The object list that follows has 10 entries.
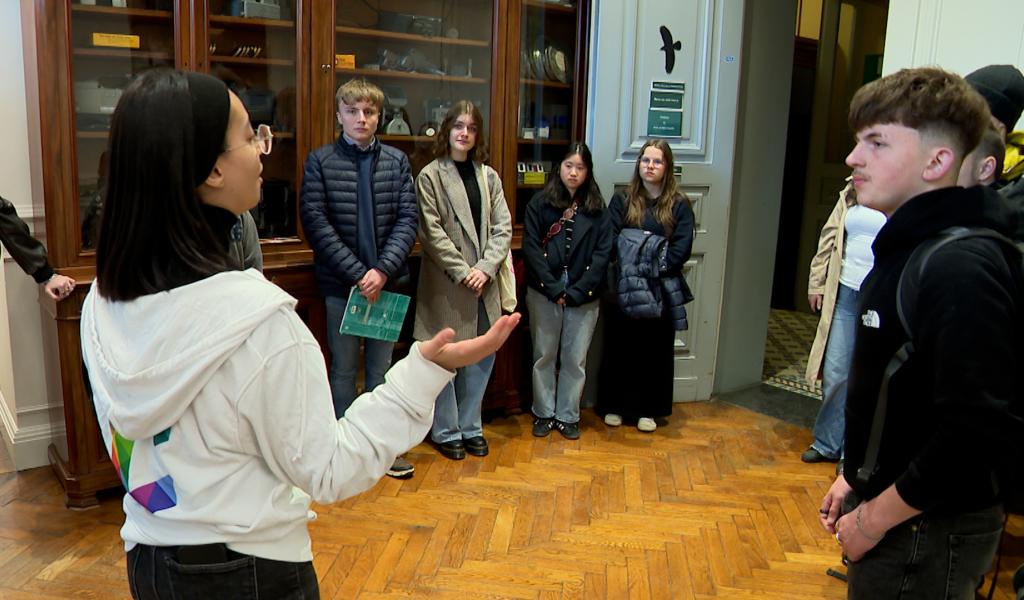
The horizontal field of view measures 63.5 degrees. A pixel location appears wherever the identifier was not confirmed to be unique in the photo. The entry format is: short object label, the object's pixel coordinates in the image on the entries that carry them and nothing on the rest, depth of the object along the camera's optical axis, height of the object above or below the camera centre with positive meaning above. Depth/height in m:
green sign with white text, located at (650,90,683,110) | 4.22 +0.25
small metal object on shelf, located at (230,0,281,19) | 3.45 +0.52
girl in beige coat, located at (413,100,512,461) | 3.60 -0.47
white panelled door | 4.14 +0.27
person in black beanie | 1.99 +0.16
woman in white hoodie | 1.03 -0.31
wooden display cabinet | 2.97 +0.24
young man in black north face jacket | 1.18 -0.29
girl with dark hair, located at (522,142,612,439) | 3.90 -0.60
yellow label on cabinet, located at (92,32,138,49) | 3.16 +0.34
